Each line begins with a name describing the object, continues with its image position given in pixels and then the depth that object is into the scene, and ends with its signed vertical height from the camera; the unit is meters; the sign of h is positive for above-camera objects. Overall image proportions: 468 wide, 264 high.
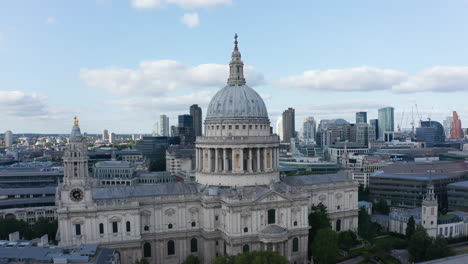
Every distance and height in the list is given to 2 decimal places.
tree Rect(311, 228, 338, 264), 80.31 -23.75
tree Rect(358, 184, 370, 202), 142.12 -23.49
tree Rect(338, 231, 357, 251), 88.94 -25.28
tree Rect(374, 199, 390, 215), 127.19 -24.69
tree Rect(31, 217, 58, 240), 96.19 -23.13
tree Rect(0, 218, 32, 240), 95.44 -22.82
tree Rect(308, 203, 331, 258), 92.76 -21.39
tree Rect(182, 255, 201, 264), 77.62 -25.21
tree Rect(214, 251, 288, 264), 62.75 -20.39
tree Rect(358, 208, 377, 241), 93.44 -23.82
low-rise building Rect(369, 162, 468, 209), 132.62 -18.02
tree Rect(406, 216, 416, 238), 95.46 -23.56
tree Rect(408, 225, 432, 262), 81.12 -23.79
